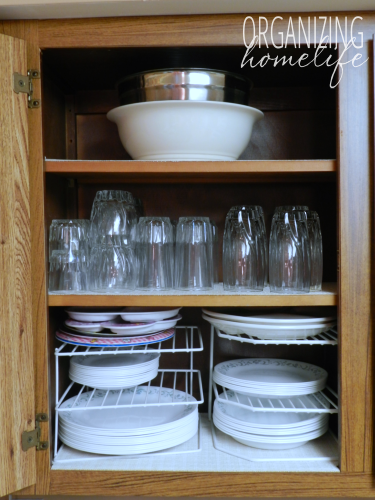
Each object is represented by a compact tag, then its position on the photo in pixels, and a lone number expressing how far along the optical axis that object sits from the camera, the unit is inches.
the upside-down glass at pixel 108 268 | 49.9
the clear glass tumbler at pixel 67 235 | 48.9
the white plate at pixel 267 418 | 48.4
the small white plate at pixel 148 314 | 49.5
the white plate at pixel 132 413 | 48.7
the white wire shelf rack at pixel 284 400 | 52.6
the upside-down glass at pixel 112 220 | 50.9
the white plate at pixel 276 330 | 47.6
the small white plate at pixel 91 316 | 48.9
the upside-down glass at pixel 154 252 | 50.1
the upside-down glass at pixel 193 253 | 50.1
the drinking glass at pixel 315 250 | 49.6
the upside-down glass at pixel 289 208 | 49.6
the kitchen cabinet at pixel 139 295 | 43.1
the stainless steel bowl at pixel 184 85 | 45.6
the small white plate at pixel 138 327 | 49.0
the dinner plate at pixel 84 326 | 48.6
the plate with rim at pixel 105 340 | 47.6
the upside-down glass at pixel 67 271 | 48.8
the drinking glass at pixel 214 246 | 51.4
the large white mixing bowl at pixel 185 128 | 45.8
